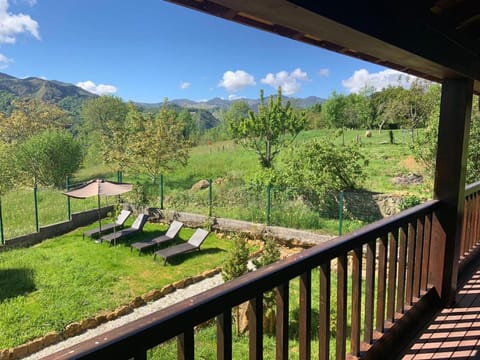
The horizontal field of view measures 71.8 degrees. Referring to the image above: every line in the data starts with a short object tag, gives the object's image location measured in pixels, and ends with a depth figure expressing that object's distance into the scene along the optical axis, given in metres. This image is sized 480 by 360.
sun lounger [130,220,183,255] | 7.83
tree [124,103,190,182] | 13.41
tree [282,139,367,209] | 8.84
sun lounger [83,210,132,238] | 8.88
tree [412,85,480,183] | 7.41
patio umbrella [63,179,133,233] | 8.50
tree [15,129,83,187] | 14.27
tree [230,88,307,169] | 13.61
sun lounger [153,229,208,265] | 7.26
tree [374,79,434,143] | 17.25
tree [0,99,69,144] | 21.03
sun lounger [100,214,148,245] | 8.38
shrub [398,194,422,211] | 7.87
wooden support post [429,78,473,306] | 2.50
